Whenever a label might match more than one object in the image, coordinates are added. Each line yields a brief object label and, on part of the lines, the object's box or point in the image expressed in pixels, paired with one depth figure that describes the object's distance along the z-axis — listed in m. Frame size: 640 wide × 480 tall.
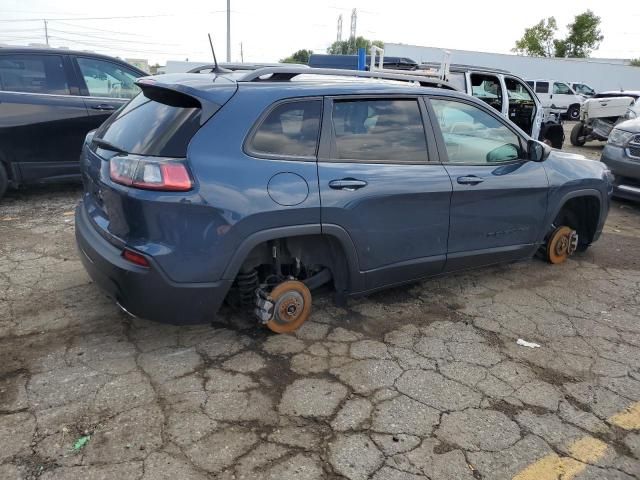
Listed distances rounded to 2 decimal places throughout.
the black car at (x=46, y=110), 5.45
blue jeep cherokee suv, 2.66
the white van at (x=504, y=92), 9.35
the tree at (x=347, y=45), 61.09
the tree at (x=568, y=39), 49.47
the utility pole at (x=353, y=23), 59.00
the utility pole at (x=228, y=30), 30.12
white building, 30.92
